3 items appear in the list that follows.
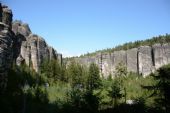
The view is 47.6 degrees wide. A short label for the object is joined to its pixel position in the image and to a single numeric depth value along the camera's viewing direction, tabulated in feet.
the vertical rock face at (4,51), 109.86
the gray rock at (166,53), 313.25
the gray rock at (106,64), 334.20
